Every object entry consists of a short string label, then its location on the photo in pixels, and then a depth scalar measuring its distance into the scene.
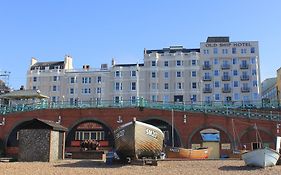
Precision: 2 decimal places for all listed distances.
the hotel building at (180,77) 75.94
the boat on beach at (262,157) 22.92
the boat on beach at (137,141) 23.22
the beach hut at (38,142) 27.91
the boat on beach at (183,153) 34.69
